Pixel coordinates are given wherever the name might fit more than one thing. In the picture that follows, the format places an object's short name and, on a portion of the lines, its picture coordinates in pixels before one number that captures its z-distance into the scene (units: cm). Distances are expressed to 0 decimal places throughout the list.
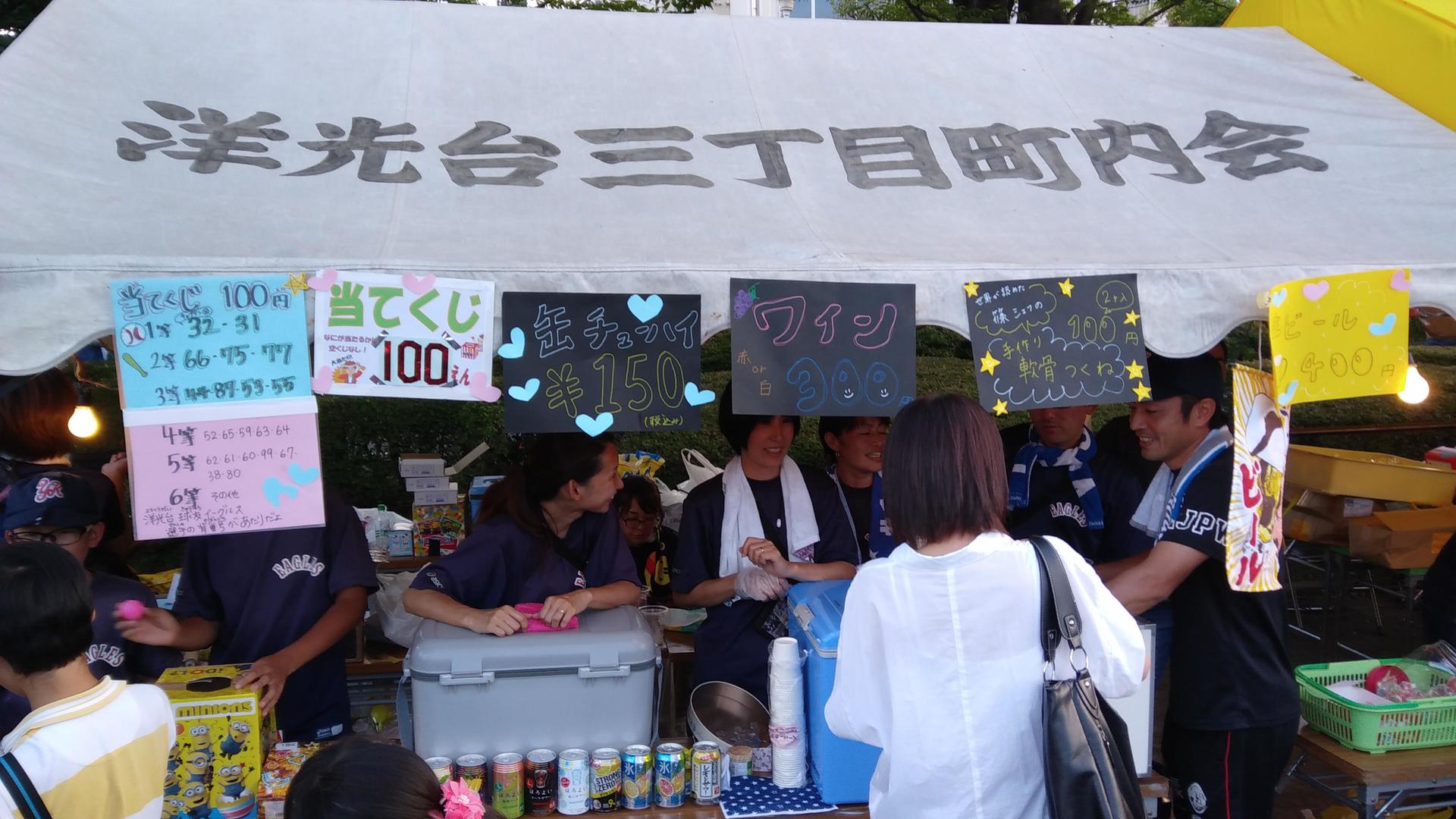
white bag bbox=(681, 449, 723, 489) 582
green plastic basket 305
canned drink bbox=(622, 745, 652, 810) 250
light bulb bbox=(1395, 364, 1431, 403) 429
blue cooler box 257
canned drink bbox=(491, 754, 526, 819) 245
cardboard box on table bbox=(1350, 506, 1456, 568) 561
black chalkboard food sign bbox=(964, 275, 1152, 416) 281
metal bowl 282
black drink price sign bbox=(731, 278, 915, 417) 273
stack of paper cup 261
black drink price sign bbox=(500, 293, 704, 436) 264
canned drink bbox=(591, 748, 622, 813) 249
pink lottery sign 248
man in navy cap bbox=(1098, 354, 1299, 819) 271
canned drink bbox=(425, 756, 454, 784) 248
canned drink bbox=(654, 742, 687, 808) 252
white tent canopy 270
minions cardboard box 248
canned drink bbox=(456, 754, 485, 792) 245
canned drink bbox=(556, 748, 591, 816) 247
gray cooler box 255
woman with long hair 299
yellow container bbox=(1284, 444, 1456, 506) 586
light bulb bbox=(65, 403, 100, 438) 367
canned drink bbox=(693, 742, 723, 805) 254
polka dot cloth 253
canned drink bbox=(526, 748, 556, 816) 249
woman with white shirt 194
